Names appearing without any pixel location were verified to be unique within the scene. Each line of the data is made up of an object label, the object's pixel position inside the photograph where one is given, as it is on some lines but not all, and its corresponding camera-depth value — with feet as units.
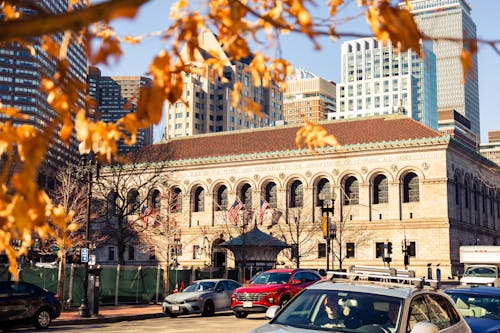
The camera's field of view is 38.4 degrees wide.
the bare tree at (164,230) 195.42
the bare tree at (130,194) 204.95
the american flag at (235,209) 218.79
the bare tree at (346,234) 224.74
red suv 85.15
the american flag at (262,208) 233.96
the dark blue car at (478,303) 39.47
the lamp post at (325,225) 133.59
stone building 218.38
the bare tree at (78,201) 147.78
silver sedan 94.27
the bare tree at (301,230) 231.79
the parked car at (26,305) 73.46
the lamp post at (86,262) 91.09
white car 25.96
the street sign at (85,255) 94.61
